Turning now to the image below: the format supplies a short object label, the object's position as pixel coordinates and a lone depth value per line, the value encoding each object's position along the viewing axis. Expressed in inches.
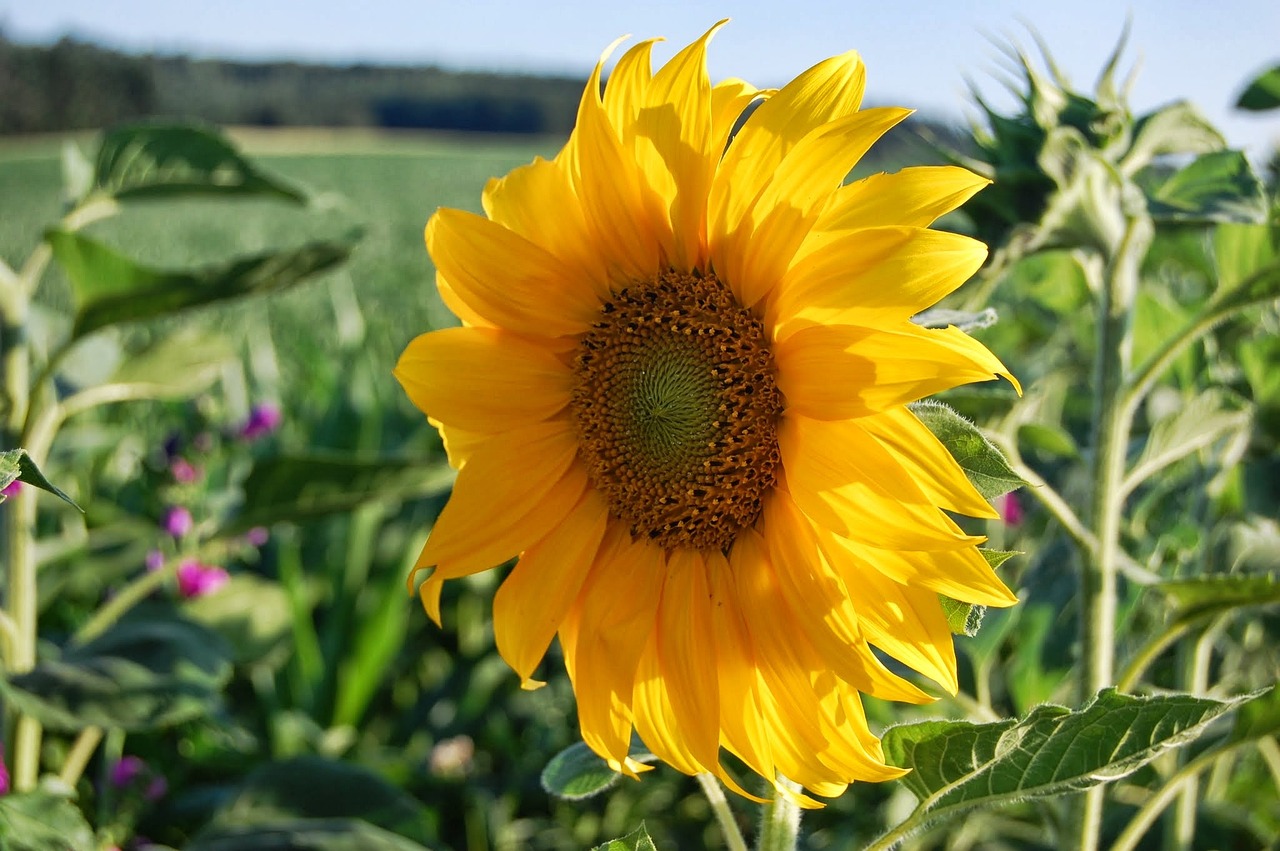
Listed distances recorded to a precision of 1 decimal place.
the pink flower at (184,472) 80.9
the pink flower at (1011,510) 71.4
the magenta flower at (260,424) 94.4
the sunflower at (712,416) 28.9
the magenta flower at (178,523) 77.0
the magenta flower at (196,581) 73.5
